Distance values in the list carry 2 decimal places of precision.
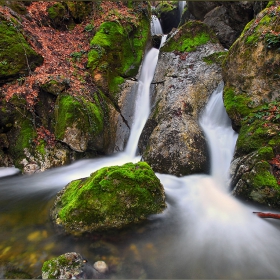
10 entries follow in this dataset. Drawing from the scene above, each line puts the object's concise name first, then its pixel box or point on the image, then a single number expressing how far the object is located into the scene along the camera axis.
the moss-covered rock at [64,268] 2.90
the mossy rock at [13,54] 8.19
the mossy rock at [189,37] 10.70
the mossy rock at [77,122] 8.05
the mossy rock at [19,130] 7.82
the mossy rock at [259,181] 4.78
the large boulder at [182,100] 7.10
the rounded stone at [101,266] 3.34
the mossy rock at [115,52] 9.99
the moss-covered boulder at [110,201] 4.27
